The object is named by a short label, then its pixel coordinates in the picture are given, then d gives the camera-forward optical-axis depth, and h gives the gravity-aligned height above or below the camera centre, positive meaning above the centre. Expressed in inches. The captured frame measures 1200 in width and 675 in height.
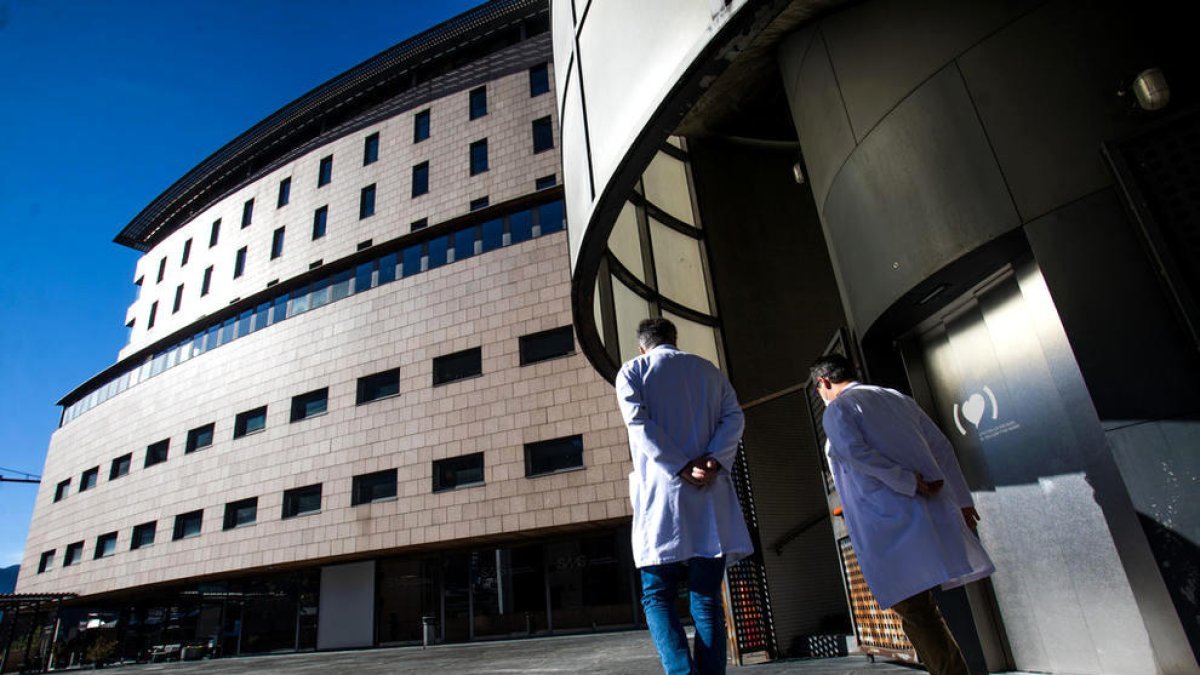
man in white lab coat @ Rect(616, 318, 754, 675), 88.4 +12.4
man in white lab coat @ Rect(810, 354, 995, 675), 98.8 +7.7
